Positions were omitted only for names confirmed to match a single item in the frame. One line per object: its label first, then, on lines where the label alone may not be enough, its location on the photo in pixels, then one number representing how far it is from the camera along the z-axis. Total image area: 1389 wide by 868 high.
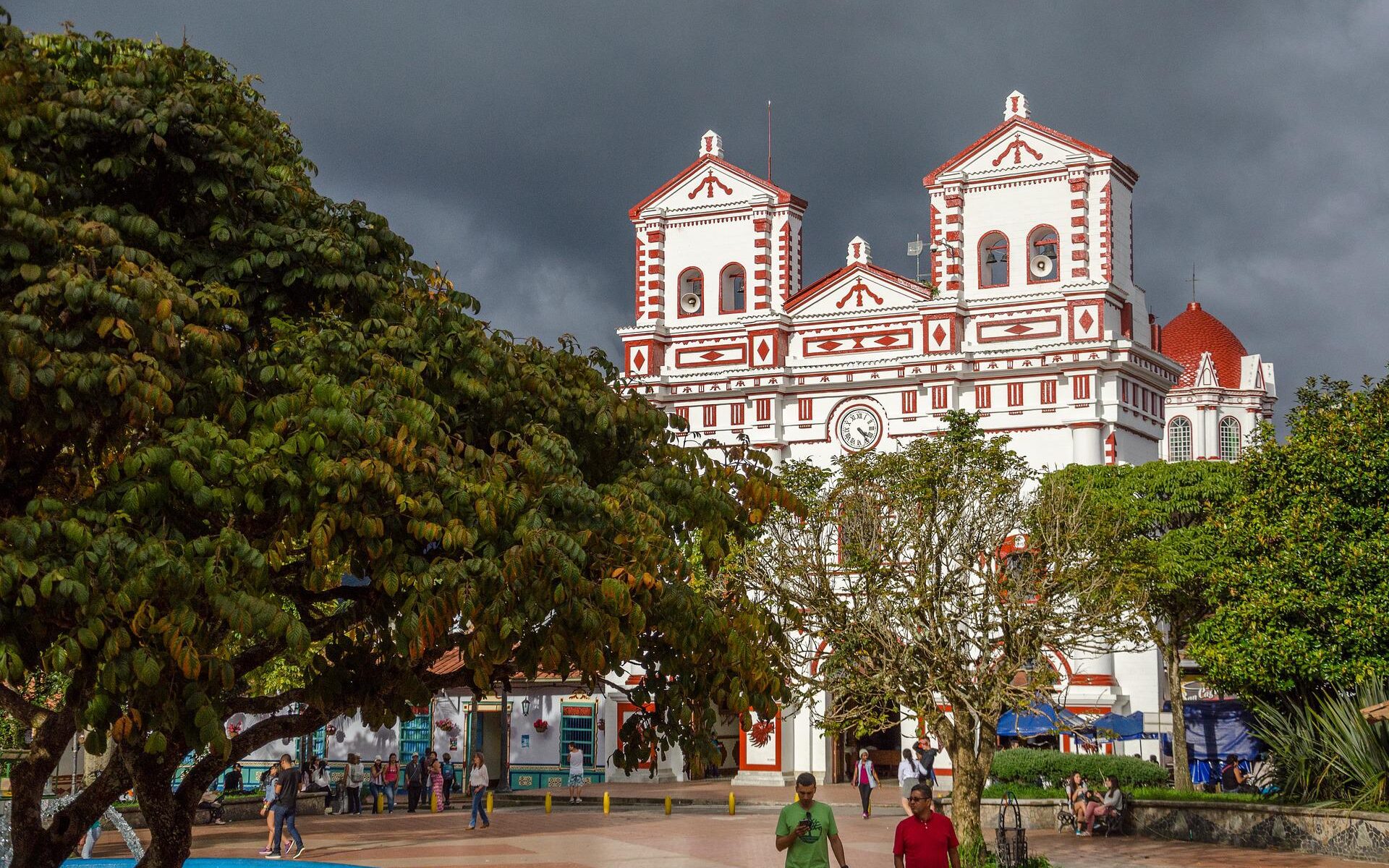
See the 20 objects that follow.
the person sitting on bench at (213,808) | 30.25
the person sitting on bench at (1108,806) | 27.73
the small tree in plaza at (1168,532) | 27.20
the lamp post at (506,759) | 38.69
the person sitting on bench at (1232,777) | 33.41
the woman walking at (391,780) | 36.31
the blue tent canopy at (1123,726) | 37.81
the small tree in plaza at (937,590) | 20.45
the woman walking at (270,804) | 23.72
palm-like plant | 23.12
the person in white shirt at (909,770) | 30.85
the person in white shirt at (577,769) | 39.59
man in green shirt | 11.62
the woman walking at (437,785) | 36.28
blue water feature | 20.55
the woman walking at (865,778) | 32.38
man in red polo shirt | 11.70
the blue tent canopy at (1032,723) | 35.12
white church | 40.69
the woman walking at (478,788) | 30.06
